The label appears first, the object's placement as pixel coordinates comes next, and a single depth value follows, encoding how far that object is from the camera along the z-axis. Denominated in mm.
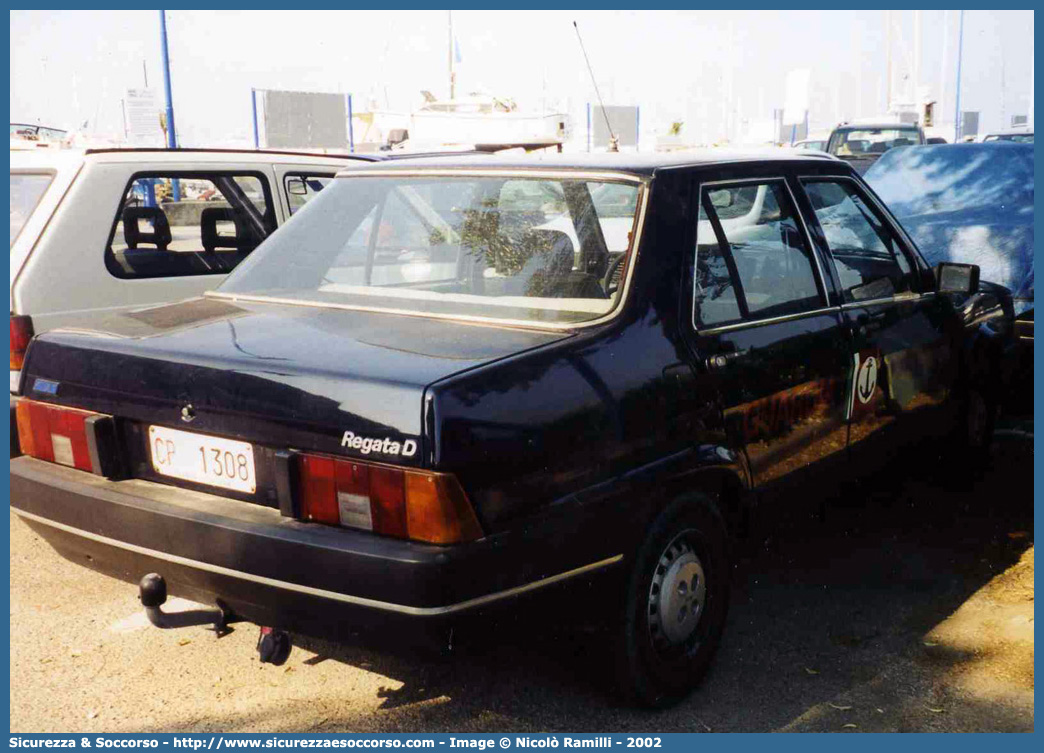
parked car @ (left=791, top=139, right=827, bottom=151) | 26547
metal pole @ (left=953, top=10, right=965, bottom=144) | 35781
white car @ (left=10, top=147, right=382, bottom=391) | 5160
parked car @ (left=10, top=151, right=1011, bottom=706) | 2744
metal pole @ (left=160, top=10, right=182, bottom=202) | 17797
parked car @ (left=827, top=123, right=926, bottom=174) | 22531
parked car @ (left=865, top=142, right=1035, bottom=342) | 7473
